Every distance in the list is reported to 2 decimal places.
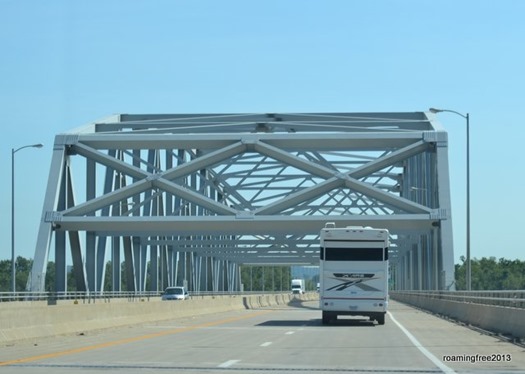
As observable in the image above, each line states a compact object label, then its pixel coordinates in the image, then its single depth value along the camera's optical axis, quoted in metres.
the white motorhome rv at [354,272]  36.12
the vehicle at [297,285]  168.25
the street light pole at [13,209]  57.97
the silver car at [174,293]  76.56
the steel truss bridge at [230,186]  64.00
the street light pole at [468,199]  48.69
